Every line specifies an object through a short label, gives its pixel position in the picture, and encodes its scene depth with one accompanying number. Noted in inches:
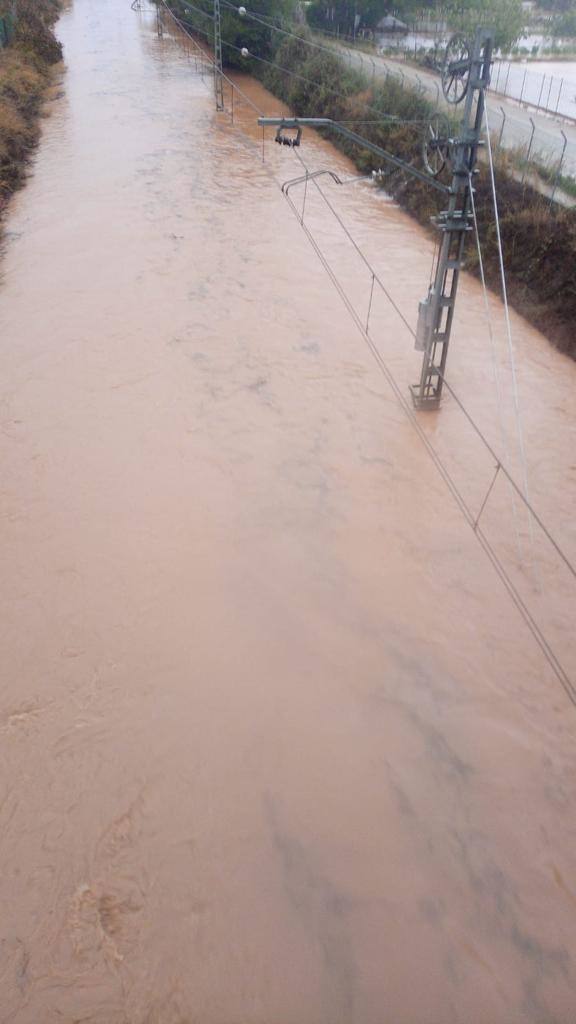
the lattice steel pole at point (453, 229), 363.9
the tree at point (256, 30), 1476.4
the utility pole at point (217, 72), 1197.7
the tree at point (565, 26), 1814.7
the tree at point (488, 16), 1413.6
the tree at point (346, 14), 1579.7
